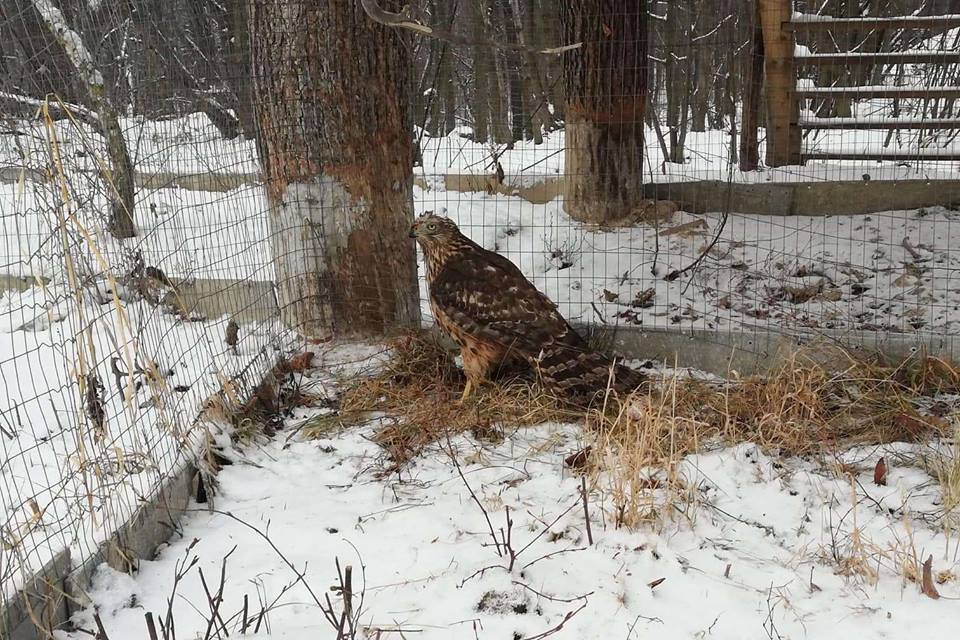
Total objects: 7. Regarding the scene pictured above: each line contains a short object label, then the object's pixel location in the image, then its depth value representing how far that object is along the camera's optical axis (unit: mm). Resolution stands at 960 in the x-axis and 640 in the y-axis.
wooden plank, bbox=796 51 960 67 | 6600
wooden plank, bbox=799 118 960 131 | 7074
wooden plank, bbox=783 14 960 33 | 6832
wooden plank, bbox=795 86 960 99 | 6891
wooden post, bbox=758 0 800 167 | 7453
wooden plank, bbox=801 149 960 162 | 7572
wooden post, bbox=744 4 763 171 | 7664
